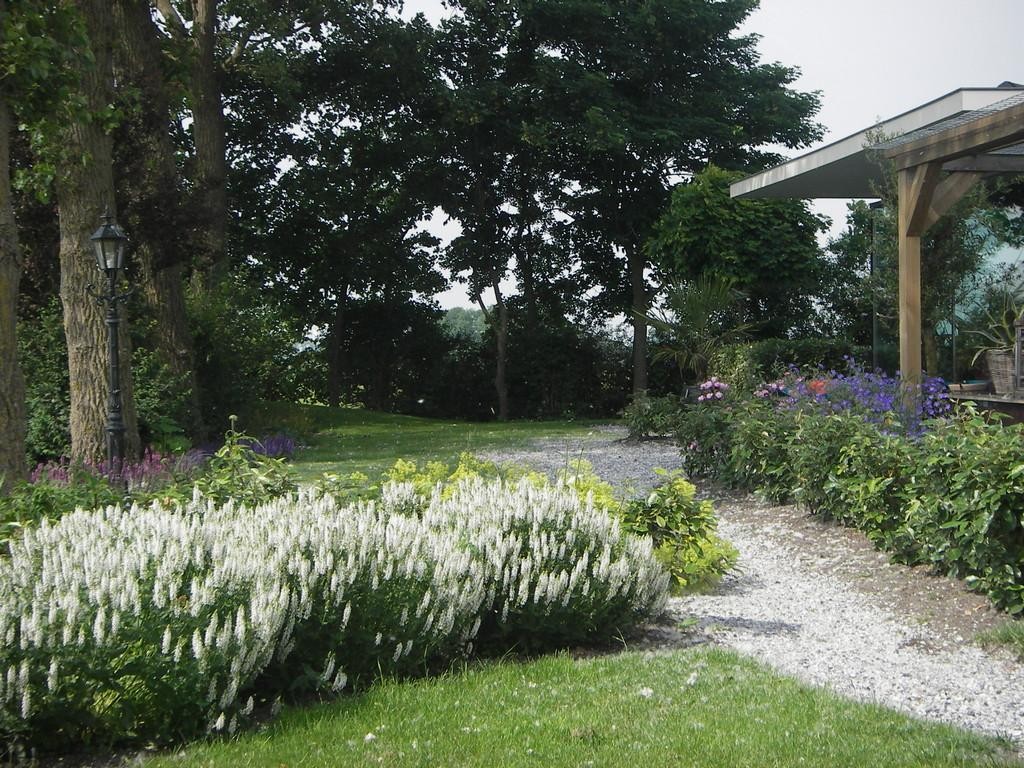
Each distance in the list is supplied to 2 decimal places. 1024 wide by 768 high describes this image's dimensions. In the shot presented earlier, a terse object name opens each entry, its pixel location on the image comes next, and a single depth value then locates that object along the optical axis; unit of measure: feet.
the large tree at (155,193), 44.06
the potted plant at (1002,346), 37.35
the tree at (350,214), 77.71
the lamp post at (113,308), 29.40
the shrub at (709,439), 30.71
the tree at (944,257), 42.68
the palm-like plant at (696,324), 50.39
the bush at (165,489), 18.80
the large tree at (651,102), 75.20
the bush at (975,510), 16.76
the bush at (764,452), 27.02
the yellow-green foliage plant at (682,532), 19.62
